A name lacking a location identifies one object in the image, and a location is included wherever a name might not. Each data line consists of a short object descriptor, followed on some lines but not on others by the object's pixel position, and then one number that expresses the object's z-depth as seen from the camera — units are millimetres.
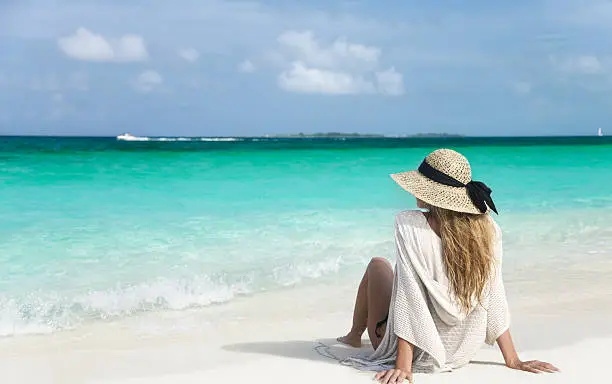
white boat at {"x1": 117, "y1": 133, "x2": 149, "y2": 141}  81062
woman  2754
